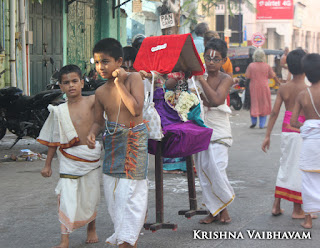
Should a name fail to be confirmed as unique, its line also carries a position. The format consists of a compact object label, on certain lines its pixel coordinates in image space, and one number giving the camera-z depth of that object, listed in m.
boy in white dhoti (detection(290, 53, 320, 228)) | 5.60
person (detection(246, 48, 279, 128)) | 15.26
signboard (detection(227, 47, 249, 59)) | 28.06
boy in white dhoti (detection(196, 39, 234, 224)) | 5.88
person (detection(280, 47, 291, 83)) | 37.29
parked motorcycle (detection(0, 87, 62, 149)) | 10.34
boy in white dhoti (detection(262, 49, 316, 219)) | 6.12
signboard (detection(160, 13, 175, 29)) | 16.19
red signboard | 52.31
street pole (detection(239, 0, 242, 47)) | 42.12
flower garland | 5.54
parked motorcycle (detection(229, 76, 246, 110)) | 21.11
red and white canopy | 5.31
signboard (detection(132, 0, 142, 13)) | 24.23
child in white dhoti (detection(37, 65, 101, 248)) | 5.07
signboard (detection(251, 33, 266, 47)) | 35.75
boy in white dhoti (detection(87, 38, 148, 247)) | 4.68
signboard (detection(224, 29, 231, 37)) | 37.47
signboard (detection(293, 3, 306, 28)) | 56.83
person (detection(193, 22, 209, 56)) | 10.20
